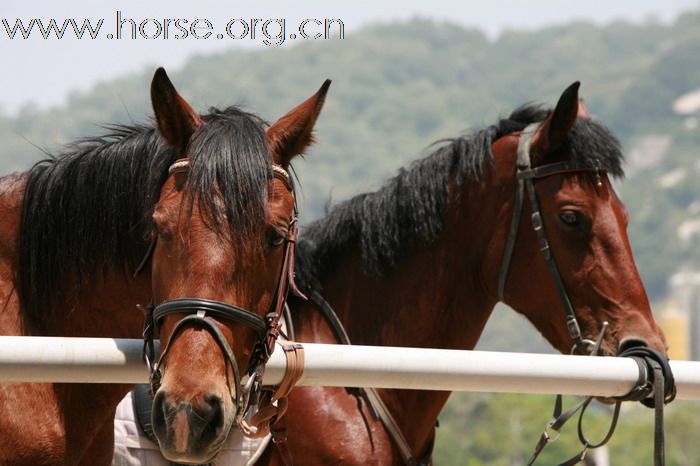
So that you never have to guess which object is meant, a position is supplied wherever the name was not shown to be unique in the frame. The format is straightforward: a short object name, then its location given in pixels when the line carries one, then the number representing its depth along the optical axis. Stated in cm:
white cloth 899
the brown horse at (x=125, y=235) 662
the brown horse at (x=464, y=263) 973
